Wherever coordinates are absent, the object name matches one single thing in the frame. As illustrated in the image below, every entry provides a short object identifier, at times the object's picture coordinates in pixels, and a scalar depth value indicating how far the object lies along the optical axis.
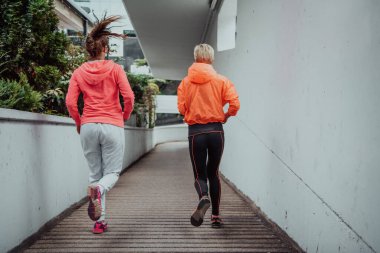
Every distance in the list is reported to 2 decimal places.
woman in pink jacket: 2.92
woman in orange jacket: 3.07
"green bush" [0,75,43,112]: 2.85
